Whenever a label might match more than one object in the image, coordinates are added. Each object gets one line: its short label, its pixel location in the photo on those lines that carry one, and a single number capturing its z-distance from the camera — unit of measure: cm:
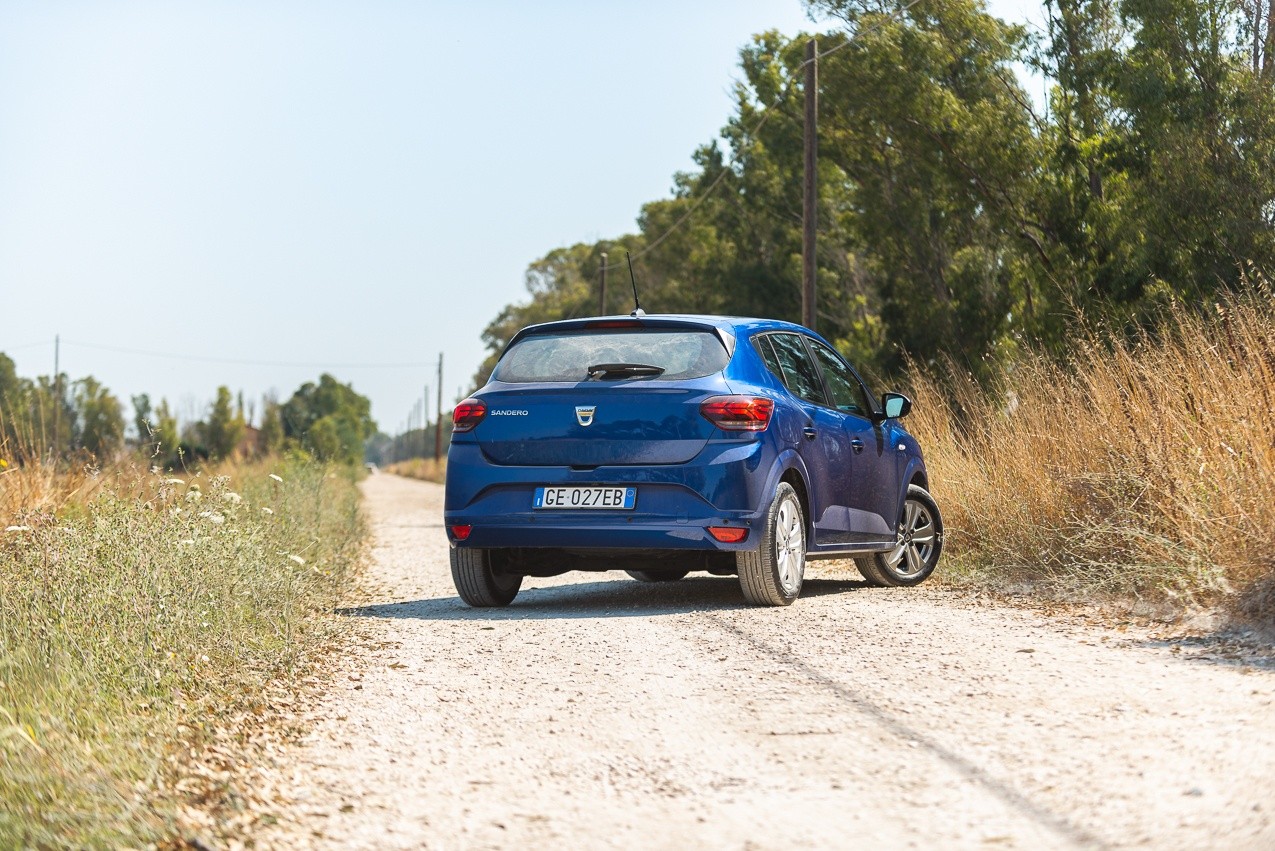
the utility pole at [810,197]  2259
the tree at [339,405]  13550
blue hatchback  880
